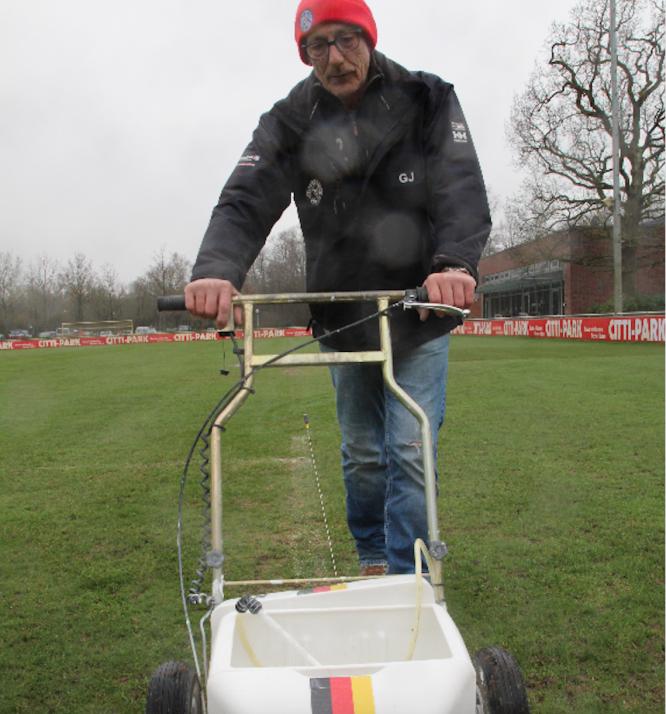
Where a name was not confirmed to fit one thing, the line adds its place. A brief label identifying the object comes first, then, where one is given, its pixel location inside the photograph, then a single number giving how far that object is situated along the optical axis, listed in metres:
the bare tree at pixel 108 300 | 77.12
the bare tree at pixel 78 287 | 77.69
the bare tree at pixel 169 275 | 76.06
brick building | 38.75
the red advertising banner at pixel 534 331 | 24.44
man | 2.74
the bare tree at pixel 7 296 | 73.31
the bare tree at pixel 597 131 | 33.97
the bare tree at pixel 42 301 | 76.50
